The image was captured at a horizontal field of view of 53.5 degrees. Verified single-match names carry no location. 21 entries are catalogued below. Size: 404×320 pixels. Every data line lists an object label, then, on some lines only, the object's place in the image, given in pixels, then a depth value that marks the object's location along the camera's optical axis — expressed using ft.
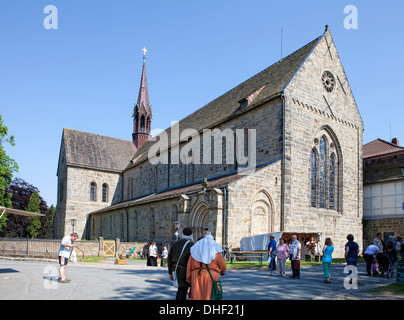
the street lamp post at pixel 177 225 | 82.00
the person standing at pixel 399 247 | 58.09
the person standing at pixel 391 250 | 52.47
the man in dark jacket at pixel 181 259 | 25.38
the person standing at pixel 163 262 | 68.62
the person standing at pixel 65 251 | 38.55
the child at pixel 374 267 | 51.29
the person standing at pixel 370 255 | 50.60
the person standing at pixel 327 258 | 42.75
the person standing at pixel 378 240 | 58.68
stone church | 76.74
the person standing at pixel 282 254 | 49.88
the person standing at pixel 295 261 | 47.39
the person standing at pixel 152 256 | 67.77
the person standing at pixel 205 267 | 22.45
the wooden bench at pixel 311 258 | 72.54
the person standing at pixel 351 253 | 42.60
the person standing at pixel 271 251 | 55.73
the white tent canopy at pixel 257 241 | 69.87
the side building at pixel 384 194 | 92.48
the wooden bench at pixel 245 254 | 69.18
